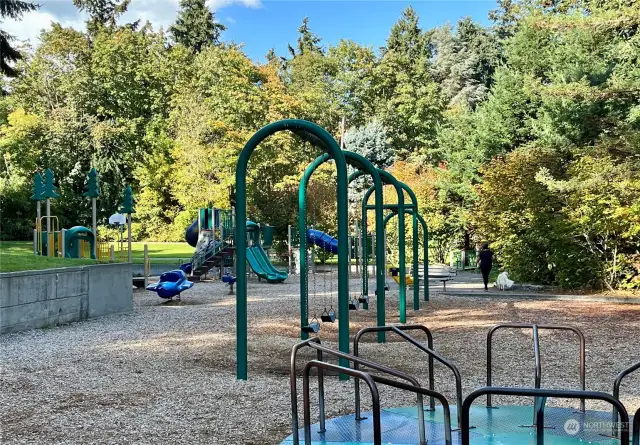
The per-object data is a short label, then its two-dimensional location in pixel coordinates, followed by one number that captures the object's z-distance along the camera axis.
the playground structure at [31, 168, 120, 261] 18.67
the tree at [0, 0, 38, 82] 20.73
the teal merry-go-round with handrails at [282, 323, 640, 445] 4.34
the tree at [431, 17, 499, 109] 51.84
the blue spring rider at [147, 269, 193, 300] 16.09
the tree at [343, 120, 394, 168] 41.00
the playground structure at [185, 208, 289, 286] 23.25
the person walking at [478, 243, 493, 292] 19.89
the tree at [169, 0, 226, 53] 57.12
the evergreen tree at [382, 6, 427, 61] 56.41
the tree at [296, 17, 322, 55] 61.97
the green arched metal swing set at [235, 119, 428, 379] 7.46
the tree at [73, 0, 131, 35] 49.97
